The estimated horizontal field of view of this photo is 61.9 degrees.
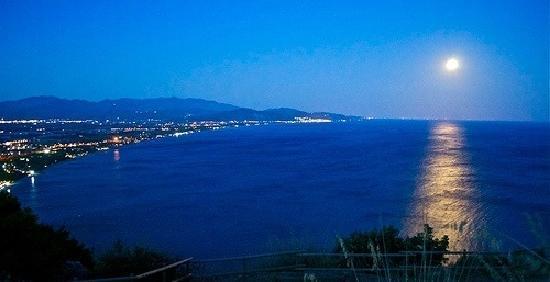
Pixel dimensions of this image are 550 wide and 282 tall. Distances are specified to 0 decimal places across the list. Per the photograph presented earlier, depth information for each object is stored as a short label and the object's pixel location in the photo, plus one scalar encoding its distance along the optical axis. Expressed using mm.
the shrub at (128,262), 8438
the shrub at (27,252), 7109
